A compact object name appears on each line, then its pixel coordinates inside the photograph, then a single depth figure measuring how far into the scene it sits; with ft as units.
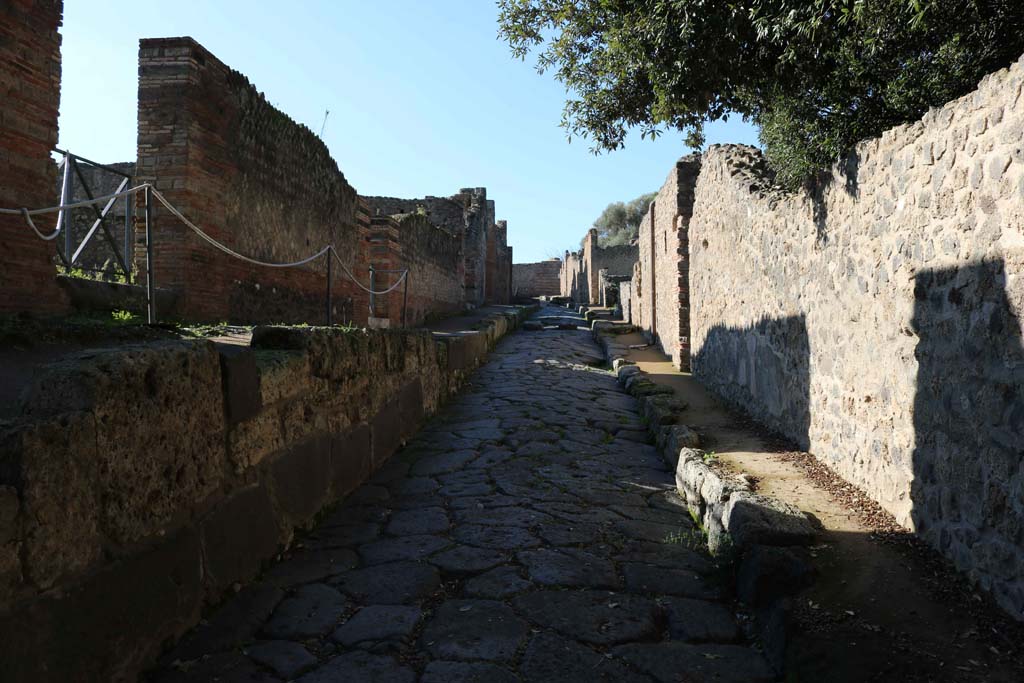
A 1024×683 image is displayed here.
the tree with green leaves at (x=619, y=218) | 182.70
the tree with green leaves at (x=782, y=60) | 14.74
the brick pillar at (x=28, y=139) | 15.24
